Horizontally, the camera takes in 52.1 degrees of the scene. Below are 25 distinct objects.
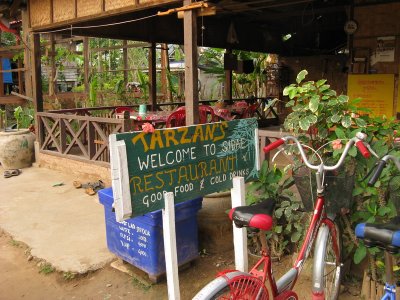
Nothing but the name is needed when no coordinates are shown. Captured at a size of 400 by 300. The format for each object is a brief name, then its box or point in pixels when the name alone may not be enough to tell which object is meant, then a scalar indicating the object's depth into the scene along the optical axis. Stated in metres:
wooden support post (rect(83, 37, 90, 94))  13.10
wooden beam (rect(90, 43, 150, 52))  11.29
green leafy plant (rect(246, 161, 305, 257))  3.59
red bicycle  2.23
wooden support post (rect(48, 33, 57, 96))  11.69
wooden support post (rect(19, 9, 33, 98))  8.86
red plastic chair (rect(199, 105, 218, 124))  7.31
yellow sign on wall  6.50
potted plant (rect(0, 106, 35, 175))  8.35
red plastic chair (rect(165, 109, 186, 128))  6.94
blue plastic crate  3.51
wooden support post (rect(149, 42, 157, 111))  9.27
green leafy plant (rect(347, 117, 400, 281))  2.88
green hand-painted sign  2.75
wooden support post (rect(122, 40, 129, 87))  14.34
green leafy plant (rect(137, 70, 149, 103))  12.57
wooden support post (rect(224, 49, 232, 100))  10.74
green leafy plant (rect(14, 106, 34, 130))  10.17
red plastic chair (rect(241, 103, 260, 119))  8.98
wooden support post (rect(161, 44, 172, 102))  12.56
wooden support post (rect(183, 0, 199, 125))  4.98
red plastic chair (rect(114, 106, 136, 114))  8.33
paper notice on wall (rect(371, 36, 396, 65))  6.43
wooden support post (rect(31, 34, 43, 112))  8.37
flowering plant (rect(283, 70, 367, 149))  3.08
